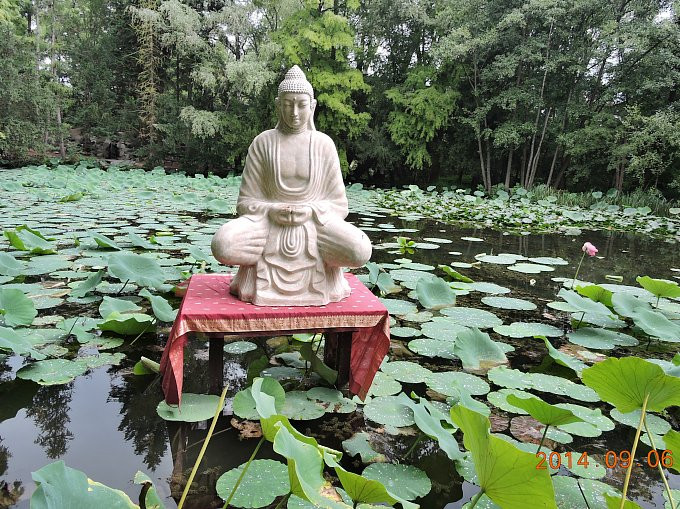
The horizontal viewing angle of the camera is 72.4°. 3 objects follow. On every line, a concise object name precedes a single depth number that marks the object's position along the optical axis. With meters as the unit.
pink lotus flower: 3.21
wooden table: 1.75
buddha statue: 1.97
